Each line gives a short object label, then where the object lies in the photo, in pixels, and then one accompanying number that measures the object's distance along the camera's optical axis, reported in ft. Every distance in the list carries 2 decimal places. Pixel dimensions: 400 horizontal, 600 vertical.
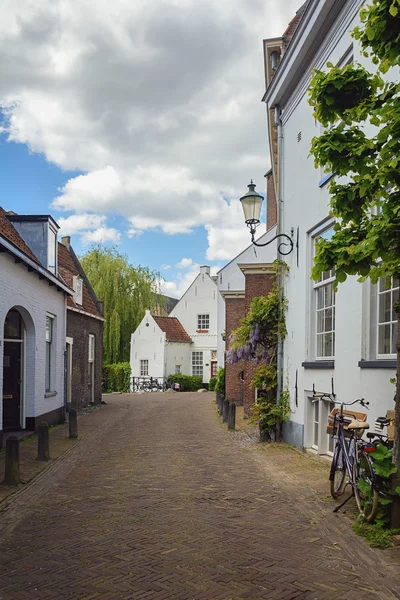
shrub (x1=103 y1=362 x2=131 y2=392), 130.31
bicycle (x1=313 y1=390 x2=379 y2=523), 18.58
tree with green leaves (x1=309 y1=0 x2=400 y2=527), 16.42
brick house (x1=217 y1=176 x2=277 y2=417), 59.21
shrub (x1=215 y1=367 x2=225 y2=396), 84.48
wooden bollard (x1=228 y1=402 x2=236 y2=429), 48.44
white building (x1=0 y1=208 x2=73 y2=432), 40.34
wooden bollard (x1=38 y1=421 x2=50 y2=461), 32.83
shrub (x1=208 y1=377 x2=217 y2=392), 127.09
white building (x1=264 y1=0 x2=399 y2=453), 25.55
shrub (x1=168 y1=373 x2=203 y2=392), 138.62
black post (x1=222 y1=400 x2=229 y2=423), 51.81
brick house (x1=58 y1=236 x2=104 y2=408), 64.44
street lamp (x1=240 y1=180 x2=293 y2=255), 39.17
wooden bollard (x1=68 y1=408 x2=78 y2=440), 43.21
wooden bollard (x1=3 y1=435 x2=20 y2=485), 26.25
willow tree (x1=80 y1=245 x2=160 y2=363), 130.00
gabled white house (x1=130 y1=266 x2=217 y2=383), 141.59
